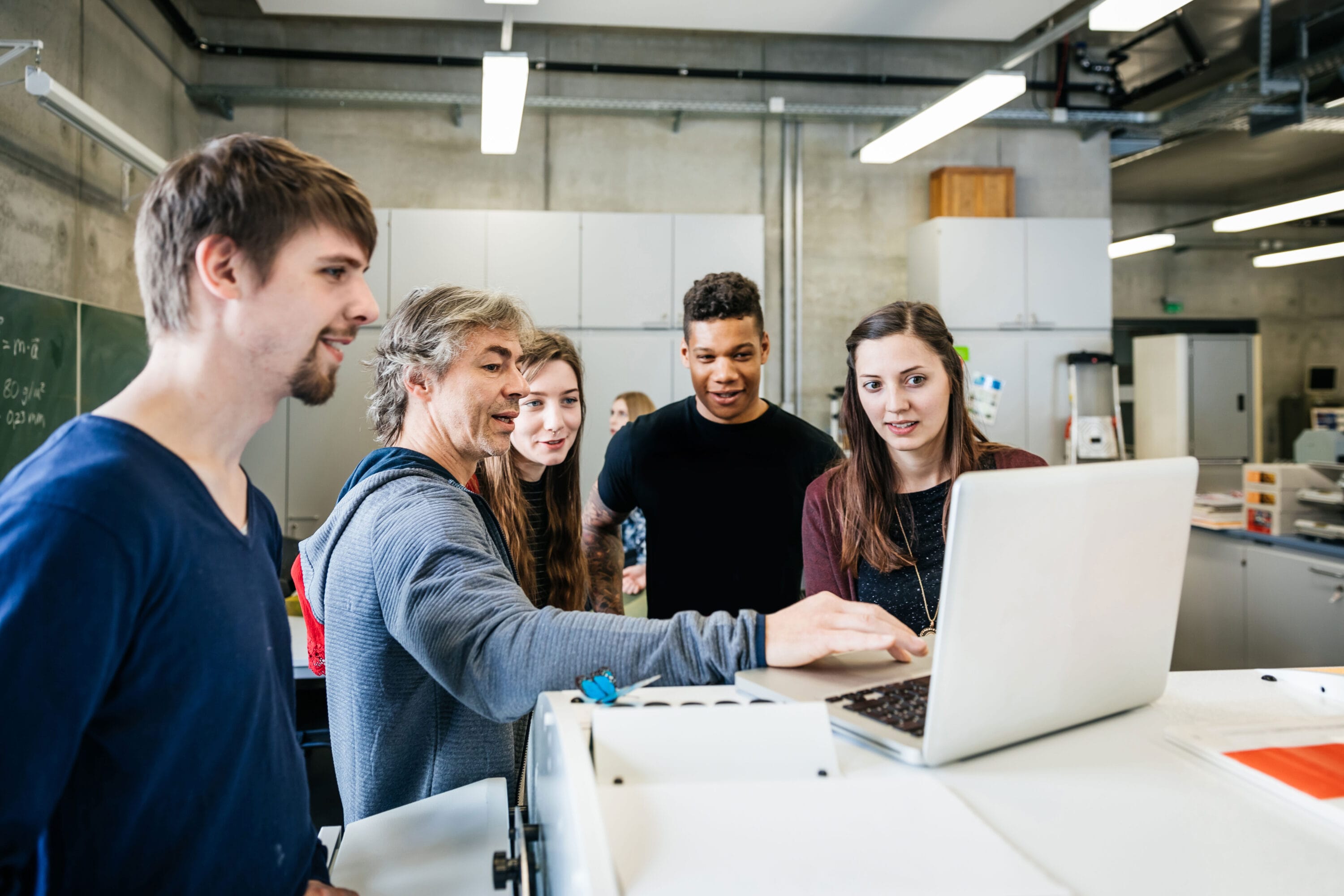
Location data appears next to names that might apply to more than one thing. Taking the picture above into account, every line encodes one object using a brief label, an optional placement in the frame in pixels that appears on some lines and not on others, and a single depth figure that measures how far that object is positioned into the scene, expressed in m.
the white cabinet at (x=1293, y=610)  3.71
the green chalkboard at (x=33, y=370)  3.09
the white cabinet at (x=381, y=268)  4.67
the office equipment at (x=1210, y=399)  8.02
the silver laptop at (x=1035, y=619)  0.79
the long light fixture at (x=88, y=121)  2.62
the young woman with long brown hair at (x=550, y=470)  2.00
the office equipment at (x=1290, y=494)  4.04
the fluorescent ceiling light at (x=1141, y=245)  7.48
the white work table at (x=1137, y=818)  0.64
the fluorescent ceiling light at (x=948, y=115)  3.84
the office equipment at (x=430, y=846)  0.87
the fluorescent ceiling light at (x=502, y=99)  3.51
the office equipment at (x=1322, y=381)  9.19
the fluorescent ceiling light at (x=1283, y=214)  5.58
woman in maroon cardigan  1.68
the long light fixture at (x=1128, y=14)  3.07
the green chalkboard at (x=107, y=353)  3.69
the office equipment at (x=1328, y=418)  8.47
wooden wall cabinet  5.34
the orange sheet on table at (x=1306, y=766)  0.77
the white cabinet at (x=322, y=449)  4.62
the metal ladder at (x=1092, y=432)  5.11
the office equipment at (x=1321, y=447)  4.35
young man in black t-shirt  2.21
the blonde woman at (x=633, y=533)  3.40
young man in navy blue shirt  0.62
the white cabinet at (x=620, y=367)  4.80
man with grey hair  0.94
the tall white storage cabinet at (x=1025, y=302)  5.09
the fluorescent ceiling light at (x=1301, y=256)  7.56
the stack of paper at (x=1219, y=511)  4.45
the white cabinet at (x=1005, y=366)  5.10
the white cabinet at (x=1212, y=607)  4.27
